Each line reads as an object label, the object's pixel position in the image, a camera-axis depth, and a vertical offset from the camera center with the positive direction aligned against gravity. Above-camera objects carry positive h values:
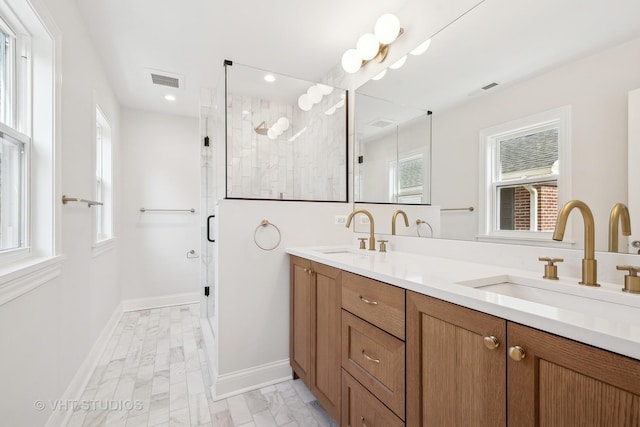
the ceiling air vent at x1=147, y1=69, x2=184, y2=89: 2.77 +1.32
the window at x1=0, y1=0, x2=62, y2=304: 1.32 +0.34
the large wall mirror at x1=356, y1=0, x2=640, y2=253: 0.98 +0.42
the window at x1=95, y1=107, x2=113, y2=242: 2.87 +0.32
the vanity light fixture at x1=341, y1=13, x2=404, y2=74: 1.87 +1.16
